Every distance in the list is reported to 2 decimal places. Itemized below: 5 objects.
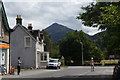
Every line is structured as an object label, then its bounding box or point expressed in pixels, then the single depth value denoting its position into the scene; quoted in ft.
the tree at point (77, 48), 231.50
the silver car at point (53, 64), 128.68
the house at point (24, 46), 138.92
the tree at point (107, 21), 47.33
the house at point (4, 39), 75.50
